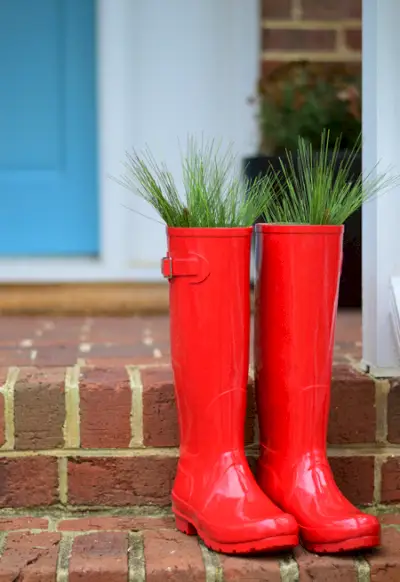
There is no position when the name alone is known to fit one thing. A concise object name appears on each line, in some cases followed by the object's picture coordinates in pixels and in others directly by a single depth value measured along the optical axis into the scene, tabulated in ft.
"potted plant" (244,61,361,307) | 9.50
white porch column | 7.56
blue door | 9.81
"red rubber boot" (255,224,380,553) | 7.10
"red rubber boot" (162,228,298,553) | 7.05
